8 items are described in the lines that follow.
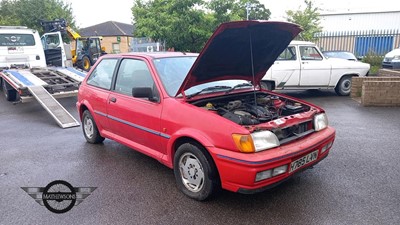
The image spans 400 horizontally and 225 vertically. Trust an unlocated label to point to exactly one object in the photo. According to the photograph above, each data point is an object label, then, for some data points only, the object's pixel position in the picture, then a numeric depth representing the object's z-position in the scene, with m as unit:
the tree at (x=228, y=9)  18.53
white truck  7.88
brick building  47.12
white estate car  9.50
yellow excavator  14.59
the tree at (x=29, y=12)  25.89
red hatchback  3.11
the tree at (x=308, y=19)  21.80
